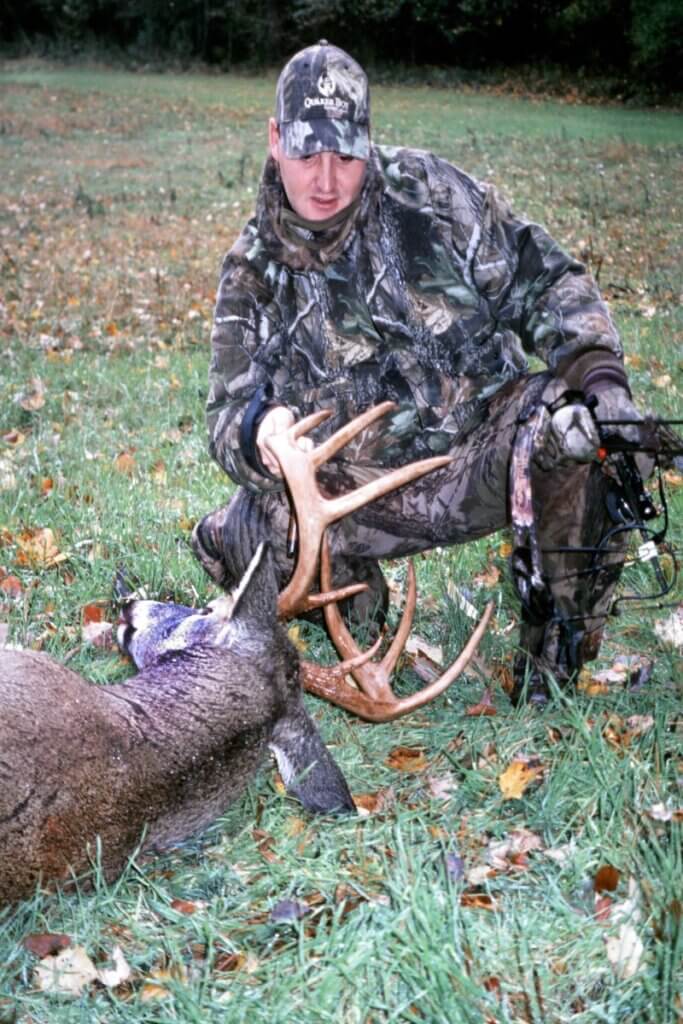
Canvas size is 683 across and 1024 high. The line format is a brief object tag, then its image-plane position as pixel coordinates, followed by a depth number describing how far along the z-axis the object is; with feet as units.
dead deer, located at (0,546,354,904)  7.95
